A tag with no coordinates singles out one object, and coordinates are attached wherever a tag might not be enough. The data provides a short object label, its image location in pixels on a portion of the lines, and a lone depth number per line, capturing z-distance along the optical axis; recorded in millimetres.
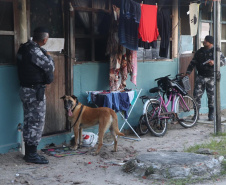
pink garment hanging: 14837
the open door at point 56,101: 13143
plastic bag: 13370
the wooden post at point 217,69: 14686
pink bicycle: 15409
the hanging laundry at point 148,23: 14032
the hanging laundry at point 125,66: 14631
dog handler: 11070
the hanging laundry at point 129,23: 13226
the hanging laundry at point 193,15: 15389
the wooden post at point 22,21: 11765
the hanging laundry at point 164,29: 15361
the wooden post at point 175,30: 17855
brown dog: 12557
